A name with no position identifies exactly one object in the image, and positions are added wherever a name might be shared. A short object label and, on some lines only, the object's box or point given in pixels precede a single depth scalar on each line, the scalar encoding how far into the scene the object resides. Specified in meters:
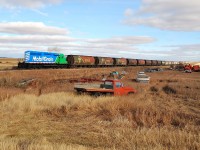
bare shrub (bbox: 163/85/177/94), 30.53
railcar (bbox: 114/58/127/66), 87.90
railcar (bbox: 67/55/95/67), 62.25
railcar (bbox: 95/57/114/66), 75.50
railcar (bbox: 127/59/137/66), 98.69
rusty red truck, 20.95
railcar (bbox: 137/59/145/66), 108.18
